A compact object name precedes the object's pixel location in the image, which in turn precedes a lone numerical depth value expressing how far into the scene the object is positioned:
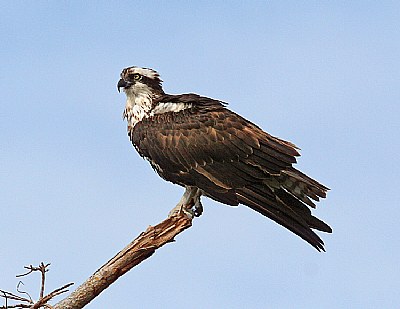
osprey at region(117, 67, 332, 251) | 22.33
